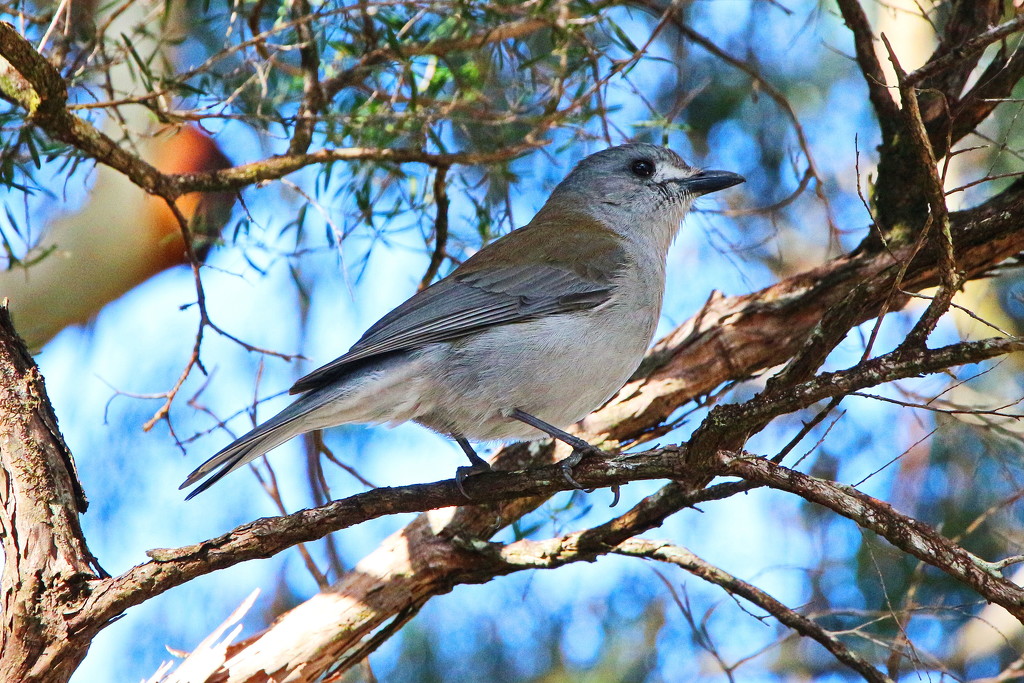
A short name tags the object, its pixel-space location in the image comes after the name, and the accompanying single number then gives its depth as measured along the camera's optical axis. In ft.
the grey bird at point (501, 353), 24.00
